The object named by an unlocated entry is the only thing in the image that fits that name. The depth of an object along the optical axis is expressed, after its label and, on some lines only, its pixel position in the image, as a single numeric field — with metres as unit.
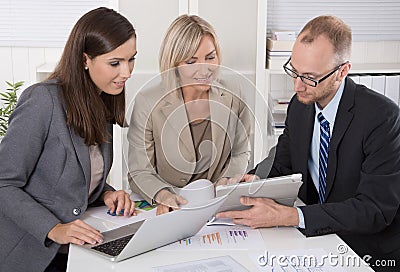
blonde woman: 1.47
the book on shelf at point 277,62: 3.43
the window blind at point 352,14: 3.80
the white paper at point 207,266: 1.50
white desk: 1.52
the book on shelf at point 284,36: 3.51
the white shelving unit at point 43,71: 3.49
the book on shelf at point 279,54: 3.44
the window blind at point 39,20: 3.74
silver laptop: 1.53
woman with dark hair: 1.72
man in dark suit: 1.90
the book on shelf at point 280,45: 3.46
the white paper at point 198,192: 1.55
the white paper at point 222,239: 1.65
